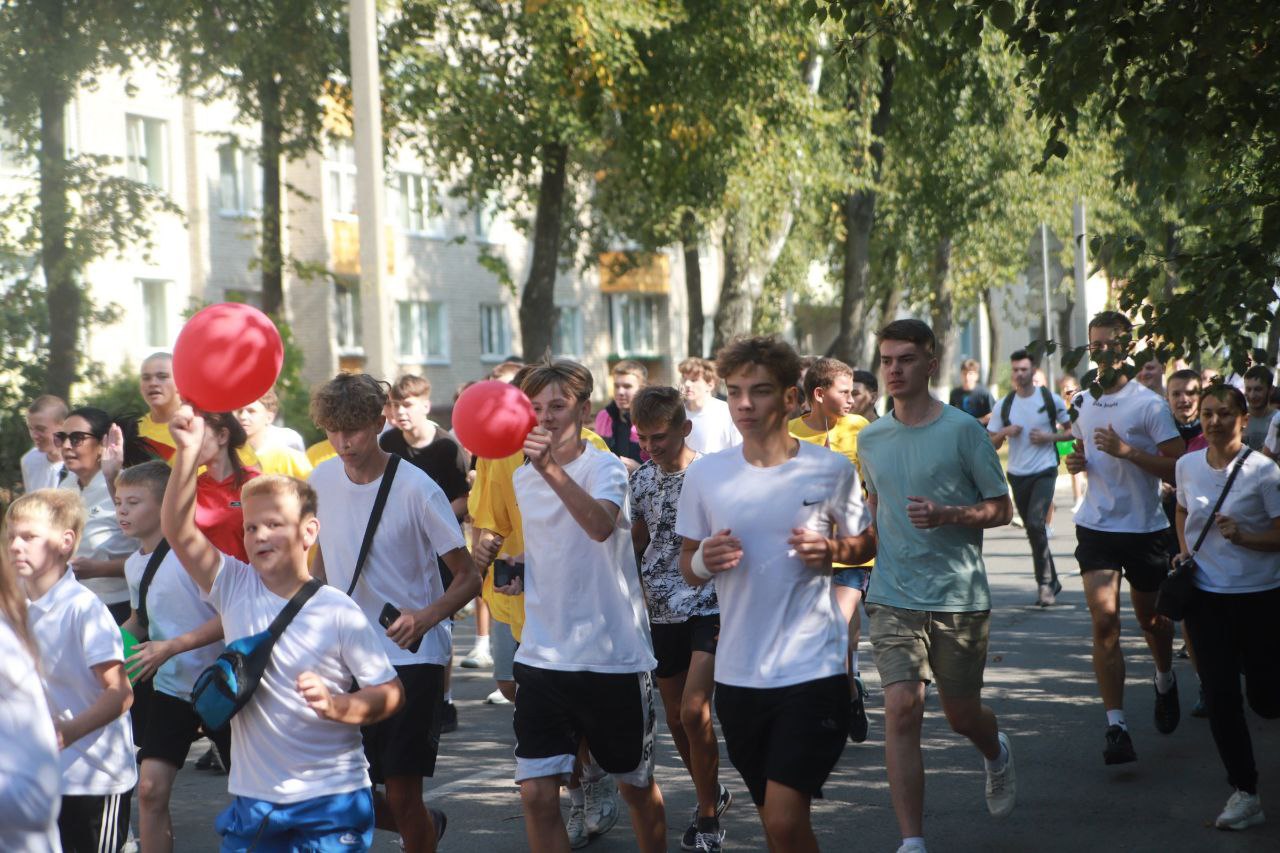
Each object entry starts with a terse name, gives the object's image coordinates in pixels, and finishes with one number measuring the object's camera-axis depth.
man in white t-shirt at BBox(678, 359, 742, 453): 10.39
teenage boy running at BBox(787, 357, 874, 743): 8.28
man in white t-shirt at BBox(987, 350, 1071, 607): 13.61
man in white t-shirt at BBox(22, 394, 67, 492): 9.52
